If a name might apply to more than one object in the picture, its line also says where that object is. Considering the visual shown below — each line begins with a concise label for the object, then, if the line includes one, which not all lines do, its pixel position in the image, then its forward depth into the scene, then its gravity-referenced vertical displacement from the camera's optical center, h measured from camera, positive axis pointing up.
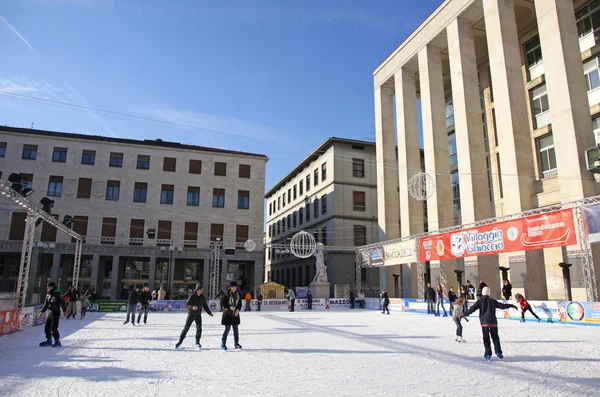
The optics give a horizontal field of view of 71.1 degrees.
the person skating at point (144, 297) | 17.67 -0.64
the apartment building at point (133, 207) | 38.22 +7.11
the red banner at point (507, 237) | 18.39 +2.32
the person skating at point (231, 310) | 9.98 -0.65
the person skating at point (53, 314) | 10.85 -0.84
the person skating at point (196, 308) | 10.23 -0.62
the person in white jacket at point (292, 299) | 29.25 -1.14
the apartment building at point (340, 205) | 44.06 +8.57
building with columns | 22.47 +10.91
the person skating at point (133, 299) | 17.31 -0.71
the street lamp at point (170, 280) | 34.53 +0.11
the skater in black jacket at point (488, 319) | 8.51 -0.73
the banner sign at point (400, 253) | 28.98 +2.11
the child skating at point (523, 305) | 18.23 -0.94
